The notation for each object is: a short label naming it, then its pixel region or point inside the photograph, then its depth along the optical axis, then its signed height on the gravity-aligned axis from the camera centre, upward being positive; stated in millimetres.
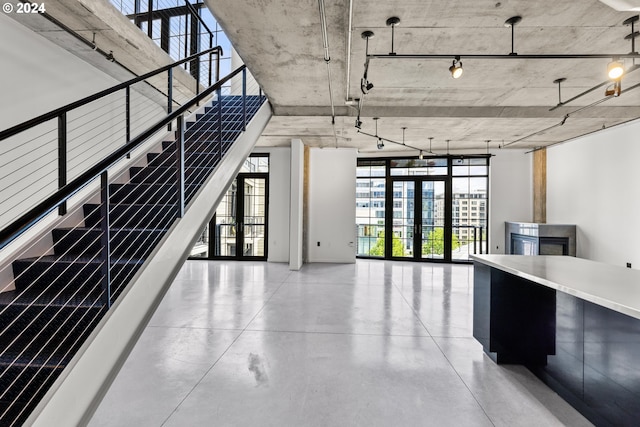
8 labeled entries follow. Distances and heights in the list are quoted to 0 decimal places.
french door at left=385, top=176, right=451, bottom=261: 9414 -194
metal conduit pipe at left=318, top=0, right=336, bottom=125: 2891 +1848
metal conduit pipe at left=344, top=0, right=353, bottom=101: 2840 +1811
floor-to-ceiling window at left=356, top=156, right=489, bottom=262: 9305 +158
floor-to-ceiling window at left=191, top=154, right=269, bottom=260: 9211 -470
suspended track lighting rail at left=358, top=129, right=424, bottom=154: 7229 +1802
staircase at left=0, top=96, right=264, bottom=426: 1622 -539
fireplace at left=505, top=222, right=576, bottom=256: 7566 -615
